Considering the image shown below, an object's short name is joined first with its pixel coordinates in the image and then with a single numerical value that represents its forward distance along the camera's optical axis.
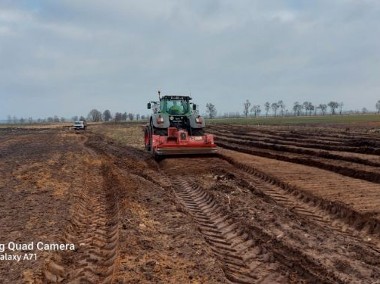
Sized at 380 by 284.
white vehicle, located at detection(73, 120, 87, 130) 54.00
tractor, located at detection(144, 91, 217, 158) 14.89
